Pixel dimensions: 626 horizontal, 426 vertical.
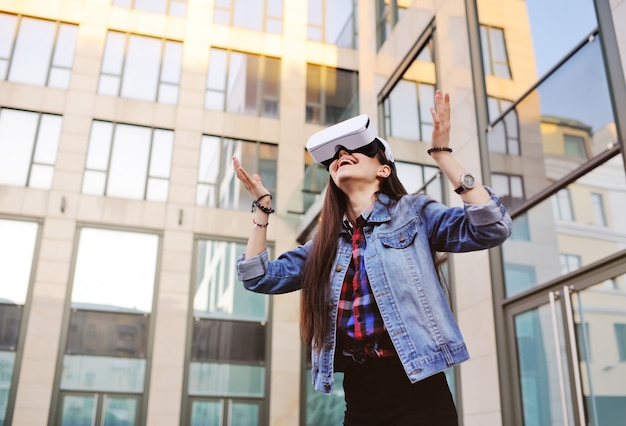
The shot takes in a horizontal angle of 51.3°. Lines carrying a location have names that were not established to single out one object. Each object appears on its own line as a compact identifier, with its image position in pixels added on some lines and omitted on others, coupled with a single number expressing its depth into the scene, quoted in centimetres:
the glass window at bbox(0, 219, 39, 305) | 1400
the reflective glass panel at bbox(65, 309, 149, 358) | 1409
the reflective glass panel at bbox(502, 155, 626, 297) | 568
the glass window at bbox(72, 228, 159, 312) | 1450
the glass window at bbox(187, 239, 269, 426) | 1437
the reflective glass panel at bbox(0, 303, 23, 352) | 1366
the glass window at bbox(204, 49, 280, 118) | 1691
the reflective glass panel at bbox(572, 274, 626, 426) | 542
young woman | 181
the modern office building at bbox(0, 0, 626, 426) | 679
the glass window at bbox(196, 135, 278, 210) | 1595
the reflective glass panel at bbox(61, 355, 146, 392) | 1387
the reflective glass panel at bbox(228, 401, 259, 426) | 1435
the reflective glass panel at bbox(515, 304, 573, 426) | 623
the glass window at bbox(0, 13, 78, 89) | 1566
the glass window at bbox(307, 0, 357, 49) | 1803
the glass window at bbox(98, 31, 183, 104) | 1628
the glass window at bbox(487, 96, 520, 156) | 730
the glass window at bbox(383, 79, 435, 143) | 974
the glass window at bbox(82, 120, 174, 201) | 1544
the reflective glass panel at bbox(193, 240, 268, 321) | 1500
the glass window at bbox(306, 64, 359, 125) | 1741
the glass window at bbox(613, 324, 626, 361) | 542
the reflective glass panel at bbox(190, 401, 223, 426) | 1419
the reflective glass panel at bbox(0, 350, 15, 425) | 1329
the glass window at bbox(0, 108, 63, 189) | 1488
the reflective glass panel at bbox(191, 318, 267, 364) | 1466
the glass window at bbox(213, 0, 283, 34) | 1761
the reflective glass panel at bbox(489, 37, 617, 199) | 592
